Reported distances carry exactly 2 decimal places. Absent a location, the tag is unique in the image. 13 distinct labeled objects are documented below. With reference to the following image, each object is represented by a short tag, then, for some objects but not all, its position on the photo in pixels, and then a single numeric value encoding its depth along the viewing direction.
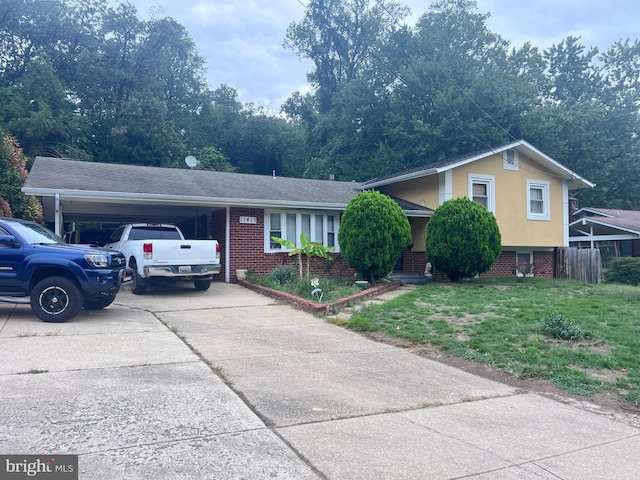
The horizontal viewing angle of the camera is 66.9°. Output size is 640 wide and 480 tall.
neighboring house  25.06
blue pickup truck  8.31
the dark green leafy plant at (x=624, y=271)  20.11
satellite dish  21.80
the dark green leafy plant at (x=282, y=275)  13.55
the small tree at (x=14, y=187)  18.30
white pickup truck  11.30
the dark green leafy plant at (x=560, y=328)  7.54
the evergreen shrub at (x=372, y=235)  12.98
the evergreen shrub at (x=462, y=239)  14.04
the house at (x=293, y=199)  14.09
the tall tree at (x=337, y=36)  45.16
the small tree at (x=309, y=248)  13.59
